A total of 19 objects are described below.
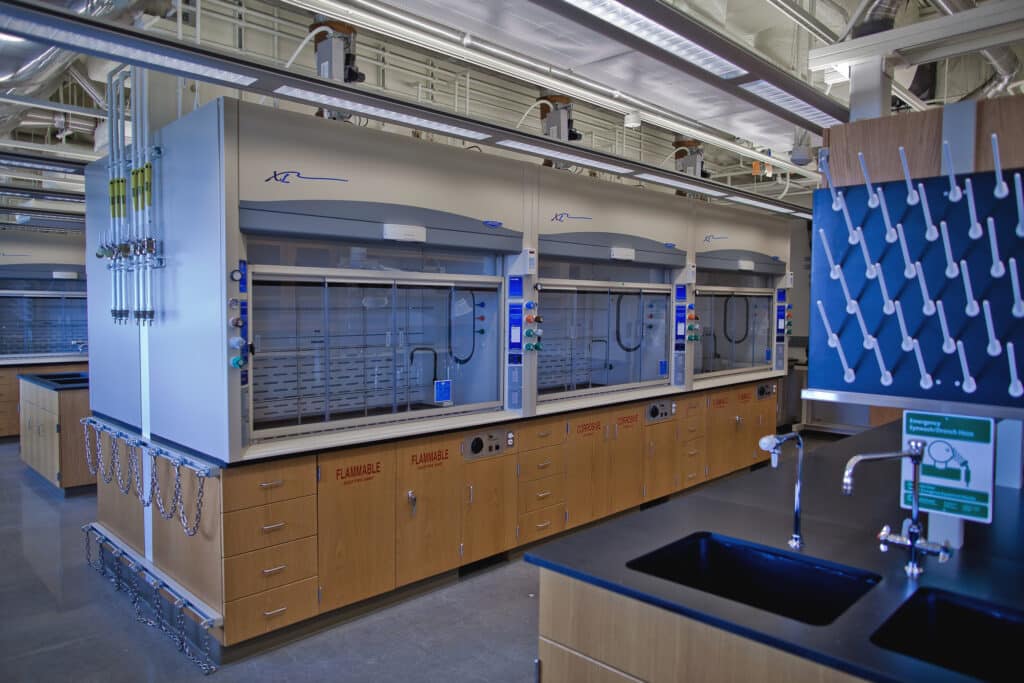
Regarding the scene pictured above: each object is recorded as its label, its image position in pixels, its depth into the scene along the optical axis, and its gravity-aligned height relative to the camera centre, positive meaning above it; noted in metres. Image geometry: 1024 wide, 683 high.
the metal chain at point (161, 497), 3.31 -0.96
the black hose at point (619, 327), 5.46 -0.13
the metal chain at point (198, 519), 3.10 -0.98
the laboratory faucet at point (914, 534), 1.85 -0.63
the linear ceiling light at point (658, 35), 2.21 +0.99
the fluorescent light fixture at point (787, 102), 2.97 +0.99
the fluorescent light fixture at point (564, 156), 3.68 +0.90
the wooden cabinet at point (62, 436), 5.55 -1.07
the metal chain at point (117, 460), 3.95 -0.93
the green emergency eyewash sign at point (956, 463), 1.88 -0.43
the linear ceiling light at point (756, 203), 5.39 +0.92
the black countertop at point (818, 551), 1.51 -0.72
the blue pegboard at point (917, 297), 1.80 +0.04
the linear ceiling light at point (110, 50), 2.11 +0.89
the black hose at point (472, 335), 4.28 -0.17
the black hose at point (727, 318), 6.79 -0.07
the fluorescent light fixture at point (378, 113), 2.84 +0.91
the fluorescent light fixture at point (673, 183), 4.52 +0.89
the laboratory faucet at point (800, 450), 2.01 -0.43
